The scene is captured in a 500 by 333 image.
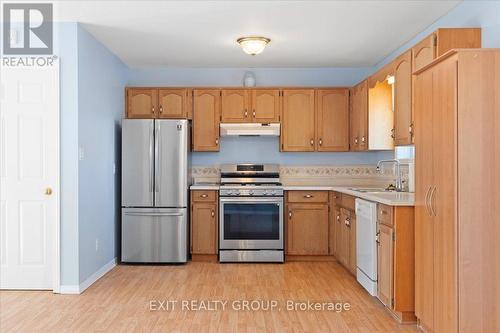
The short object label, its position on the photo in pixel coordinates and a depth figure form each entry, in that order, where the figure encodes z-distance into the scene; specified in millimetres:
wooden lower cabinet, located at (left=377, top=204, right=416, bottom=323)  3391
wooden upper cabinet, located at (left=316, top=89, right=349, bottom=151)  5938
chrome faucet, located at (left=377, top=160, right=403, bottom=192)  4758
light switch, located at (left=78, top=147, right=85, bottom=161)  4246
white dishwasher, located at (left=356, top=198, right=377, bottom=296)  3859
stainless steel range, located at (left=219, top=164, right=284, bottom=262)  5578
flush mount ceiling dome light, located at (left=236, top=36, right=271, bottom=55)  4719
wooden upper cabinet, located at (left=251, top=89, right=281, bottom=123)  5945
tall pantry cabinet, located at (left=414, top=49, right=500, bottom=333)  2504
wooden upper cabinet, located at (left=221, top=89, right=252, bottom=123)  5926
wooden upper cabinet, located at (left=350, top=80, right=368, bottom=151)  5199
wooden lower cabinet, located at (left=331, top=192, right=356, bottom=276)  4742
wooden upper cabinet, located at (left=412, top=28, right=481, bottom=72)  3295
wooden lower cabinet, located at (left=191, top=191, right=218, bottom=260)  5668
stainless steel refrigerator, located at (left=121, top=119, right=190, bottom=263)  5469
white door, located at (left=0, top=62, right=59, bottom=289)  4254
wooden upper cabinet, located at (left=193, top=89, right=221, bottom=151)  5918
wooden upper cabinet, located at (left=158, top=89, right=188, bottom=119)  5910
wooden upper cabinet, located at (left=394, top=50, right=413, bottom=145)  3838
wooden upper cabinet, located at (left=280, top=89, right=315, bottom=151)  5953
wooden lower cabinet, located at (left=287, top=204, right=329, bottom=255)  5699
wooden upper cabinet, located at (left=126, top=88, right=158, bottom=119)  5934
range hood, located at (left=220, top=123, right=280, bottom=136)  5855
